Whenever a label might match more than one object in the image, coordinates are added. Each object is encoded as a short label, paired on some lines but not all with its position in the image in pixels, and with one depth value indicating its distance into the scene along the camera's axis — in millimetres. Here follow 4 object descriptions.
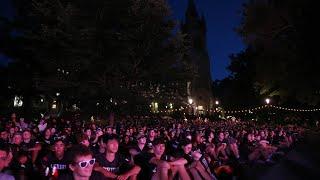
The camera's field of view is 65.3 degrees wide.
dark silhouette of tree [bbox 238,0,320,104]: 14515
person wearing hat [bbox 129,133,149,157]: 5195
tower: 59362
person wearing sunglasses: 2991
